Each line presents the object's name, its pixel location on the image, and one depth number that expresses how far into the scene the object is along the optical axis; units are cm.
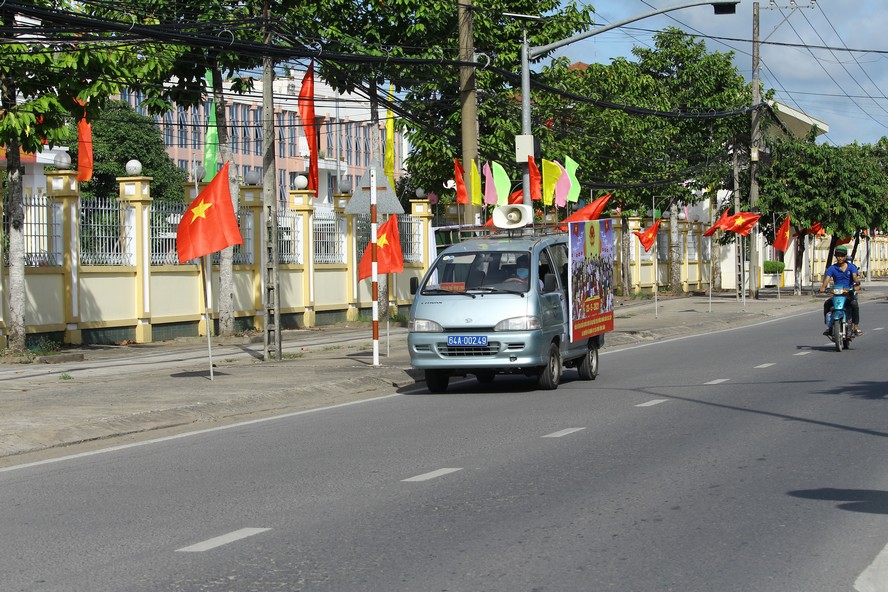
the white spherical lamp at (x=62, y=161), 3091
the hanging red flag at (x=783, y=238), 4803
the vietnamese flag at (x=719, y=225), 4278
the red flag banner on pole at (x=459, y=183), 2888
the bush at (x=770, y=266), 7619
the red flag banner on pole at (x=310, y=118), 3011
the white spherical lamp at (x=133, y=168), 2838
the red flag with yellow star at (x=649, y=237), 3942
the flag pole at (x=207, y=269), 2706
